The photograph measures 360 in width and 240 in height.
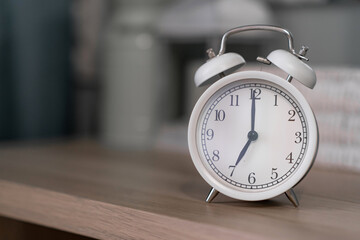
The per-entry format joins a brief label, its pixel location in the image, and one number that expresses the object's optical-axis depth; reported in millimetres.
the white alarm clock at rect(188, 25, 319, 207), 715
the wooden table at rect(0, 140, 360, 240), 648
